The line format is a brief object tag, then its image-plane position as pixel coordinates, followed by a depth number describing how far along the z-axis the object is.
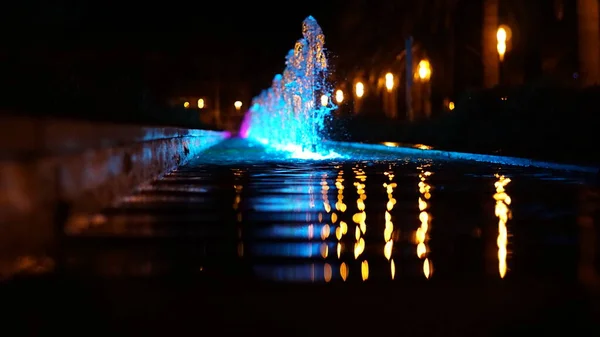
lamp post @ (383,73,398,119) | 59.03
